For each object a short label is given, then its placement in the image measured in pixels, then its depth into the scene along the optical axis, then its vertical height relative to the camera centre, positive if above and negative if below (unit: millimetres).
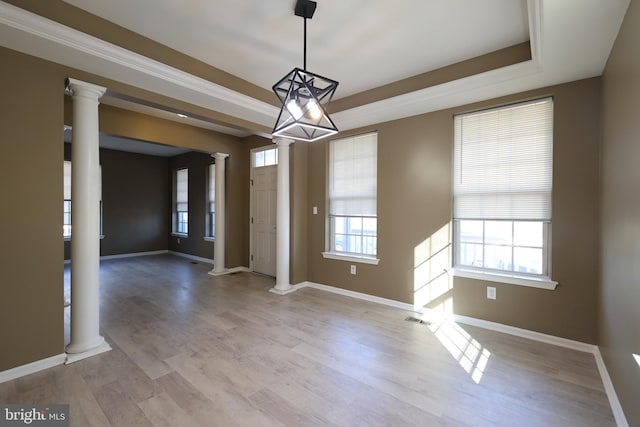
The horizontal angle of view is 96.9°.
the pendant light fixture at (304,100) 1960 +784
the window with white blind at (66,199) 6383 +187
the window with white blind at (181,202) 7773 +188
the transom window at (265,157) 5477 +1030
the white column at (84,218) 2510 -89
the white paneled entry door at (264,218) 5430 -177
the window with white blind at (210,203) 6988 +148
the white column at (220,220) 5699 -223
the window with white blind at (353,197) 4152 +206
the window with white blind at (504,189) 2875 +240
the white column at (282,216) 4543 -104
